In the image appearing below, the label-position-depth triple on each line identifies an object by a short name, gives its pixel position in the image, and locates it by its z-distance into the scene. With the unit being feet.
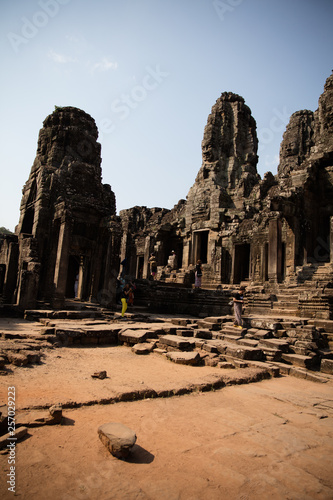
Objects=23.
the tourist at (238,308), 31.22
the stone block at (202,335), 27.96
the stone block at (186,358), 20.27
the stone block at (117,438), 8.57
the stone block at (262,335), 26.76
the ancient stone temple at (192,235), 41.86
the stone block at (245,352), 22.03
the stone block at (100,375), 15.97
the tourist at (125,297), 35.03
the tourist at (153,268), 65.70
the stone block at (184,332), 27.91
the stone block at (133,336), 25.17
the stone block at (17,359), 16.83
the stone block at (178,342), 23.43
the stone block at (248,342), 24.77
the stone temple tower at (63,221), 41.09
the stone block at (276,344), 23.80
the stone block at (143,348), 22.87
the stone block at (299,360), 22.02
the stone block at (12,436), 8.60
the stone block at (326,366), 20.99
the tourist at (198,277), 55.85
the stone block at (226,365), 20.06
